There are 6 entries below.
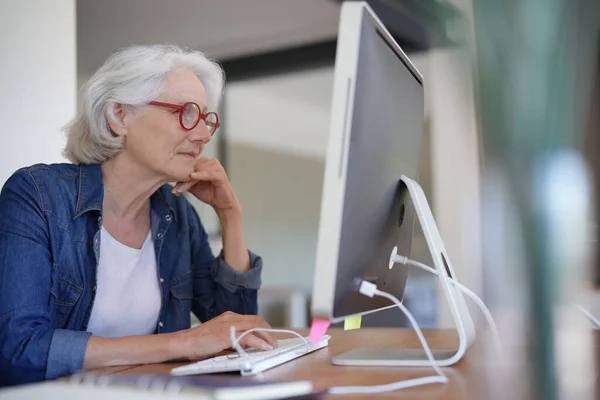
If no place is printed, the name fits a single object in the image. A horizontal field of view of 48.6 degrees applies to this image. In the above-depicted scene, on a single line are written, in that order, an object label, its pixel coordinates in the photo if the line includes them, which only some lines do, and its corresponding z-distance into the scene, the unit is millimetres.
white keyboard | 963
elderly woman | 1379
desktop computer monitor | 801
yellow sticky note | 1369
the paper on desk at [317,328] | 871
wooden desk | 819
